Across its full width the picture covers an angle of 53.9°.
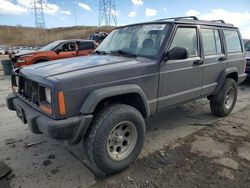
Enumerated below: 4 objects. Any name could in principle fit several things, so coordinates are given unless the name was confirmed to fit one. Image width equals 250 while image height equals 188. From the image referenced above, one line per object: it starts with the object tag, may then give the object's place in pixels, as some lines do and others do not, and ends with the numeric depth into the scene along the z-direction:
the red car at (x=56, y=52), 9.39
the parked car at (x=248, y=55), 8.59
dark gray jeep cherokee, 2.71
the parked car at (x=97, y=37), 16.72
